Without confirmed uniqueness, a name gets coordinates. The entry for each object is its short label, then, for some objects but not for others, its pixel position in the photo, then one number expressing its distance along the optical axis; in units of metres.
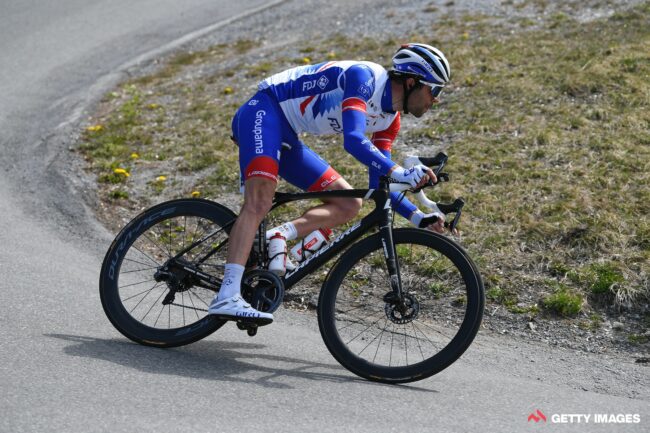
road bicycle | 10.91
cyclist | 11.02
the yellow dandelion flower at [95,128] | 21.97
